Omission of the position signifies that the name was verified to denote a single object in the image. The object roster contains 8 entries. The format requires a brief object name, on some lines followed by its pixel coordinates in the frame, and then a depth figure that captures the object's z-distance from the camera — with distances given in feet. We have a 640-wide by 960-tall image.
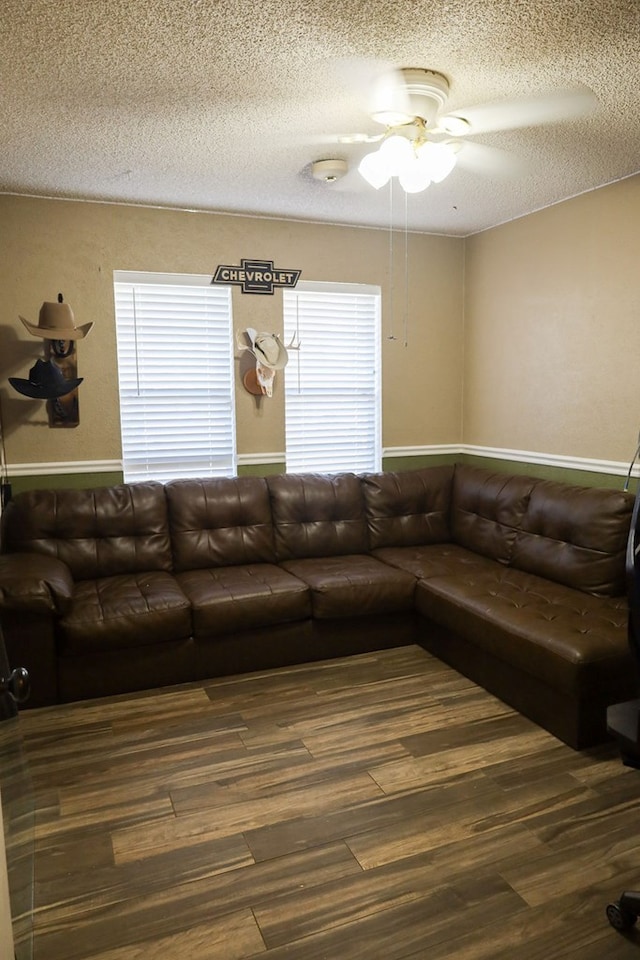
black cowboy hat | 11.98
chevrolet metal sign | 13.79
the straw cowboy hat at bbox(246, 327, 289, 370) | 13.97
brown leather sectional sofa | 9.71
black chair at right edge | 5.19
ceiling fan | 7.67
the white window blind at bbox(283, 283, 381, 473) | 14.78
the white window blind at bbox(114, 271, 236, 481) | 13.42
